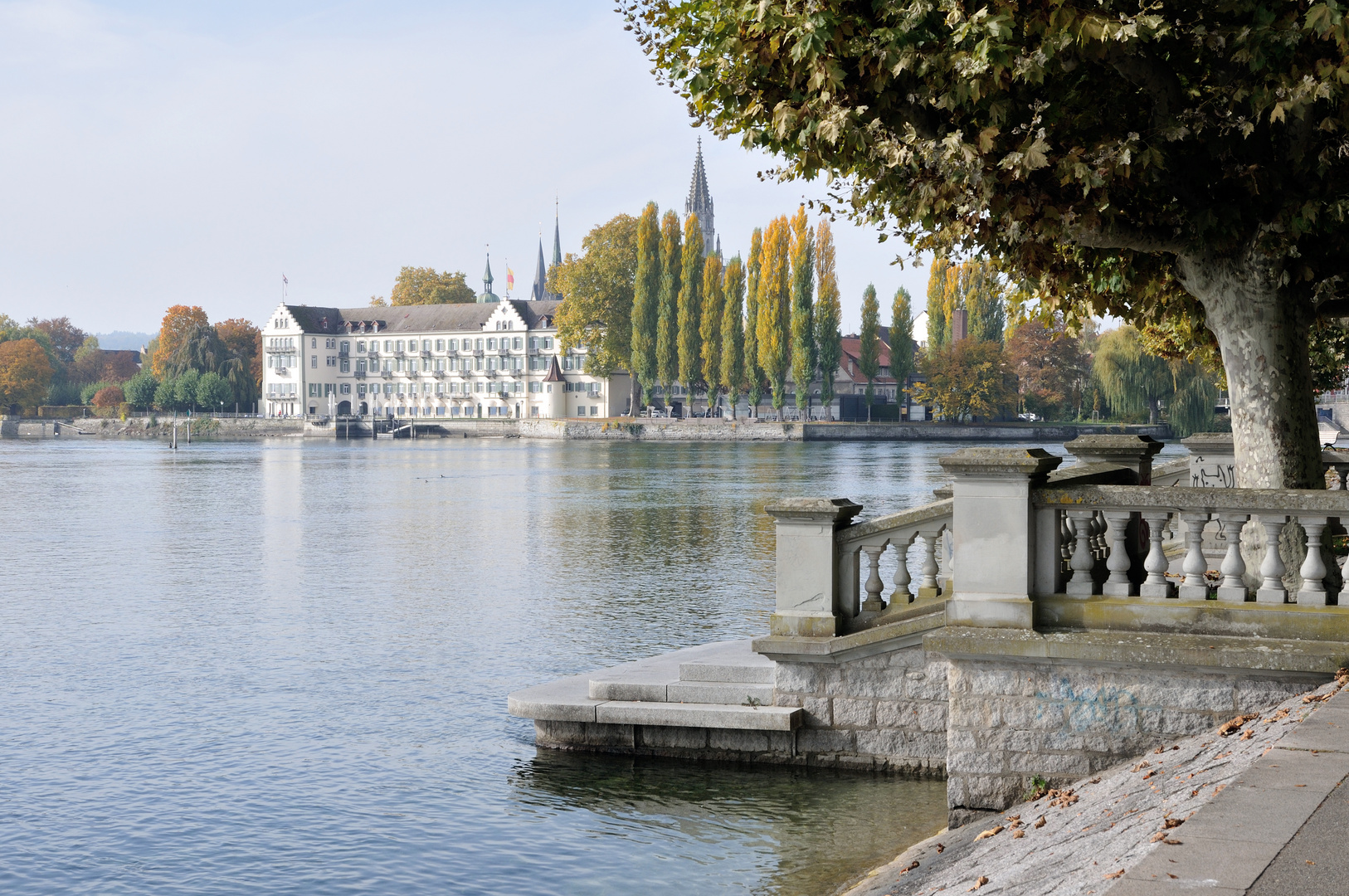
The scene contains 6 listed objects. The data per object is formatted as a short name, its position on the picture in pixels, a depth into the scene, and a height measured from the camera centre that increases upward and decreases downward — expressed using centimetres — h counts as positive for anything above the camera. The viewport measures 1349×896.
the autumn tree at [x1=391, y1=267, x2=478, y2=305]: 17550 +1645
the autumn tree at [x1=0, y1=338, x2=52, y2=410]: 16950 +574
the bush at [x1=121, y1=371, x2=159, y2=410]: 16050 +335
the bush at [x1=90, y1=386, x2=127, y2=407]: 17412 +282
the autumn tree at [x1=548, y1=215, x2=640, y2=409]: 12444 +1125
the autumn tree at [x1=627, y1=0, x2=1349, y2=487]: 974 +220
